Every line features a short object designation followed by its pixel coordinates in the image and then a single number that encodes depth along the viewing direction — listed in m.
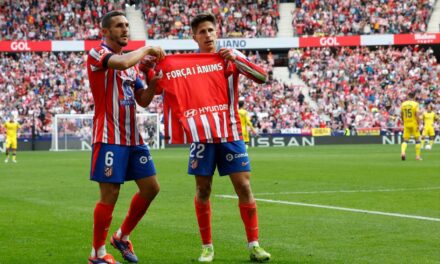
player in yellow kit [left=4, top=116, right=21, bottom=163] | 33.96
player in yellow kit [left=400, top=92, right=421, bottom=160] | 29.98
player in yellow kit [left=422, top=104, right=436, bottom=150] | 38.70
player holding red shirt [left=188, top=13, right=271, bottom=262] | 8.23
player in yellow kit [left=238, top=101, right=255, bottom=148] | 36.61
